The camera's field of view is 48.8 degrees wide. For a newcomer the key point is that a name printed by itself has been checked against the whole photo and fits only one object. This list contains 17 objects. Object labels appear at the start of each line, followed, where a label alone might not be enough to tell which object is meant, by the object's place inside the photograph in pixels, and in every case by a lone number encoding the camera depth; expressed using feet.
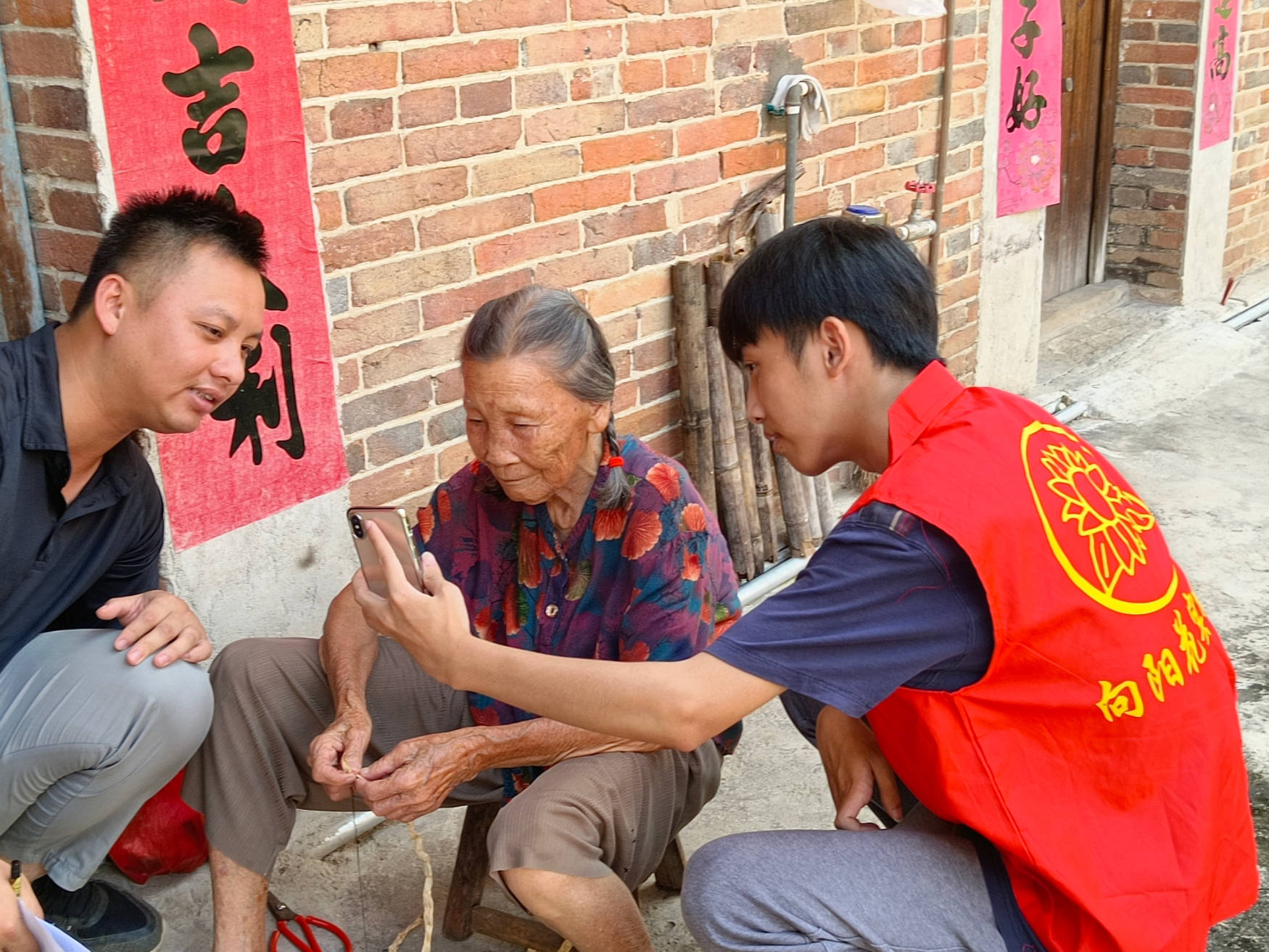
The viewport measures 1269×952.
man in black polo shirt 7.41
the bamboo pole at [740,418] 13.02
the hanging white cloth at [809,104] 13.50
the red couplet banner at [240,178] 8.45
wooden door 21.77
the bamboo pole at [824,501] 14.24
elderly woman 7.20
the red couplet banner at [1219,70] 22.31
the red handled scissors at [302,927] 8.59
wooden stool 8.36
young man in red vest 5.94
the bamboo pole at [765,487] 13.78
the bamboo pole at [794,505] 13.88
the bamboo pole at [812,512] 14.06
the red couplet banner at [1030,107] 16.93
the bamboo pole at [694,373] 12.89
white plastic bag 13.98
